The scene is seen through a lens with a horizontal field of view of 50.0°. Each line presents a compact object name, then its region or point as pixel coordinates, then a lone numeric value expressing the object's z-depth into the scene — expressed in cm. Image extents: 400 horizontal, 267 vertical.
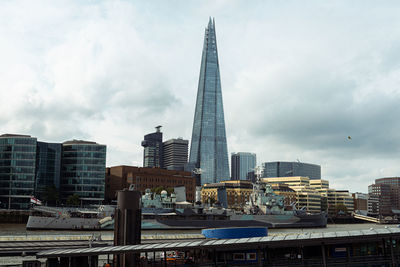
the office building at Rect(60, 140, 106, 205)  16812
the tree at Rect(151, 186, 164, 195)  17974
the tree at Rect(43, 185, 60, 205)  15900
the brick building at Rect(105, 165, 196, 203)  19625
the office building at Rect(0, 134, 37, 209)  15112
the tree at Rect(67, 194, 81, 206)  15600
